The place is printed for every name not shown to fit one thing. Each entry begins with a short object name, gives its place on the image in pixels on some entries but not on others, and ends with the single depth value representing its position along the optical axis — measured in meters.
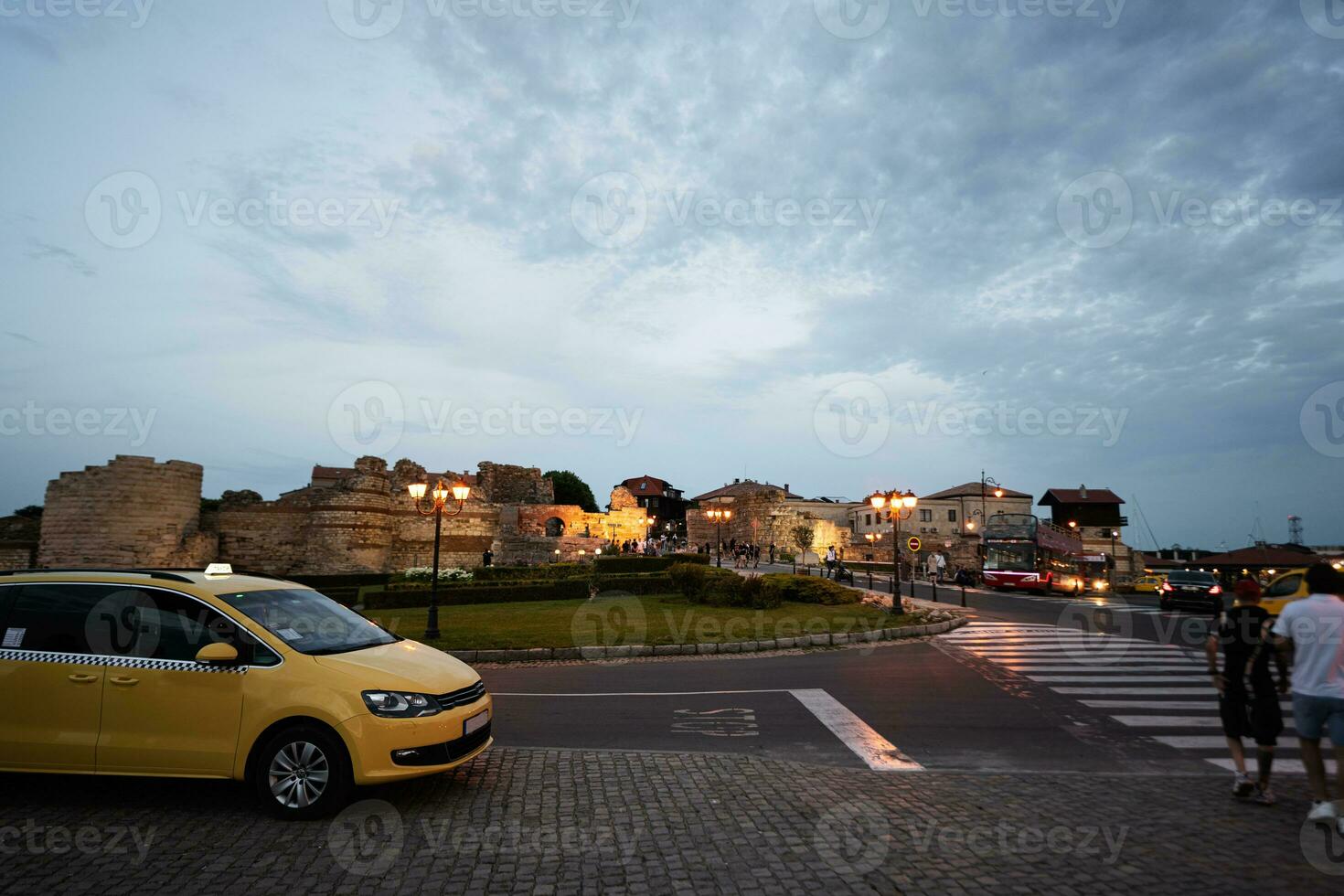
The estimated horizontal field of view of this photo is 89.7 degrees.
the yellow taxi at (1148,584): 33.16
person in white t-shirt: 4.75
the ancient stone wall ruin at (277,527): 32.66
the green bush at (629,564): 32.59
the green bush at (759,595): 20.75
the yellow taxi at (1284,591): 12.73
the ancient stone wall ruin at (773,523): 61.62
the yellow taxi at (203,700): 4.83
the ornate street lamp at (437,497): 15.10
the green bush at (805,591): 21.17
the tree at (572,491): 94.47
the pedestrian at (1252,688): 5.21
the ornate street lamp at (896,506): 19.77
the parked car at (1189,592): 22.95
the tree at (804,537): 56.59
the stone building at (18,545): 35.06
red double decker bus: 32.84
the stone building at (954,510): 81.12
